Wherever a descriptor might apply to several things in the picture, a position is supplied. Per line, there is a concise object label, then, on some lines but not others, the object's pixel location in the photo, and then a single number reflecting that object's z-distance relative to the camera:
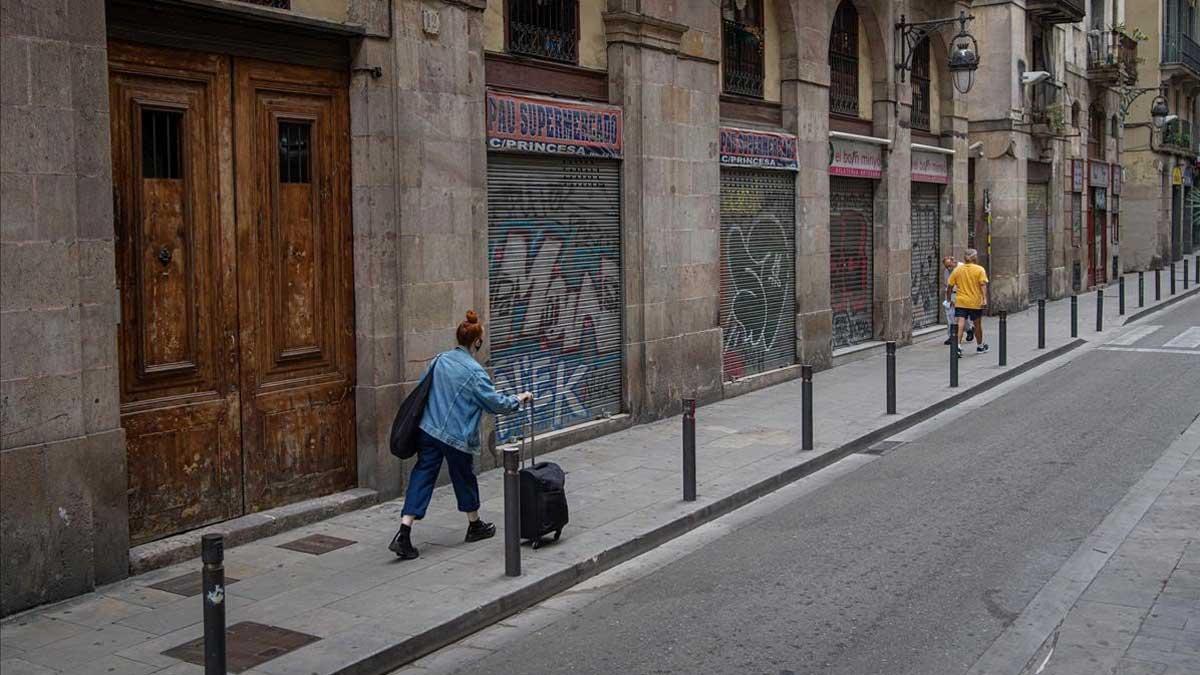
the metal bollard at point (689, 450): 9.82
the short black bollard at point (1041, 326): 20.41
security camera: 27.33
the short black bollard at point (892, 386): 14.17
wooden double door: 8.50
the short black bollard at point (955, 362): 16.34
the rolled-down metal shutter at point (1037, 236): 30.05
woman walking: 8.42
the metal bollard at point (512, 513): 7.78
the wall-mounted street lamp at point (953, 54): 19.58
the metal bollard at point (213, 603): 5.47
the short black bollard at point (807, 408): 11.79
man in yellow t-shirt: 19.97
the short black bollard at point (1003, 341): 18.39
